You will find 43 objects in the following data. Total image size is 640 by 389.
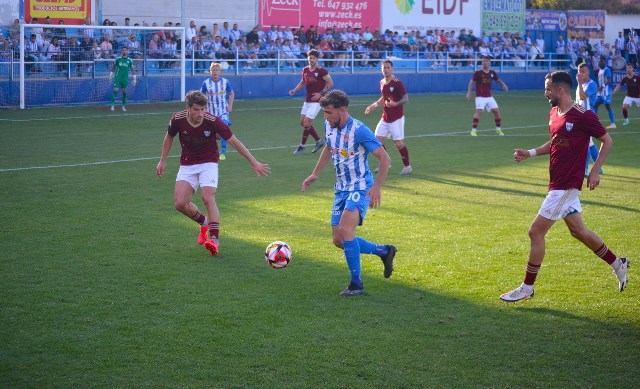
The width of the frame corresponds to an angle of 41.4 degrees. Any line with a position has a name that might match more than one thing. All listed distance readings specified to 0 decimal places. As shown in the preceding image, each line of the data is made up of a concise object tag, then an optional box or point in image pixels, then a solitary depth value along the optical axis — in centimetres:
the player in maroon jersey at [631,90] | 2722
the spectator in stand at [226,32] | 3778
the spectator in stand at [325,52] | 3909
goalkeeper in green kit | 2916
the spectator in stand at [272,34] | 3861
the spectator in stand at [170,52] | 3312
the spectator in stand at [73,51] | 2992
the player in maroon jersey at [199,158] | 976
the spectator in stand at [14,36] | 2905
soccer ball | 865
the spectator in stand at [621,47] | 5122
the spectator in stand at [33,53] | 2892
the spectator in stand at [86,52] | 3030
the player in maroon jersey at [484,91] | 2344
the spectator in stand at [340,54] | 3966
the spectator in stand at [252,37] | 3791
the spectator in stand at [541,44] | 5146
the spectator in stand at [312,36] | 4041
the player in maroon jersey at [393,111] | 1634
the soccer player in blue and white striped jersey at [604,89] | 2550
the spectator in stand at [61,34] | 3002
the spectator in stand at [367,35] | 4387
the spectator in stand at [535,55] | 4906
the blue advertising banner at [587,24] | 5828
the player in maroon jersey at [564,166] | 774
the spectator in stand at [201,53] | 3481
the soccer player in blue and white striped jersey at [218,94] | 1792
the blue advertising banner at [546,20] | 5769
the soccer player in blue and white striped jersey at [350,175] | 809
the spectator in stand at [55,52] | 2952
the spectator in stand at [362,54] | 4078
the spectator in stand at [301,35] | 3997
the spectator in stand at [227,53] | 3578
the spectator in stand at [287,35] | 3918
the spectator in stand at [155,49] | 3253
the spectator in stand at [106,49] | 3084
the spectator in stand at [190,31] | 3597
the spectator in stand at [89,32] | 3079
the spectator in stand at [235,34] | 3778
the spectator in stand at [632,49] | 5032
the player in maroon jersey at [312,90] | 1945
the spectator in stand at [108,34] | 3125
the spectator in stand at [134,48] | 3172
